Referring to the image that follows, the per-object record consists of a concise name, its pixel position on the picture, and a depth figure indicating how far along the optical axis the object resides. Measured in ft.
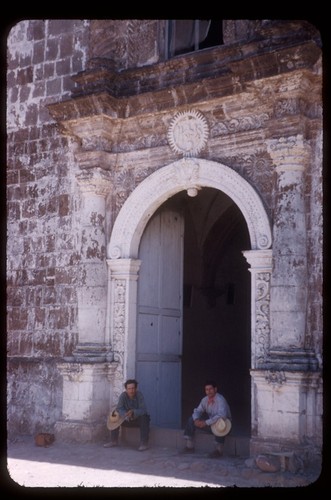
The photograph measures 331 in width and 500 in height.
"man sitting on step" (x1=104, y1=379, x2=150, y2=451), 26.68
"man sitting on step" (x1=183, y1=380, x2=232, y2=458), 24.75
